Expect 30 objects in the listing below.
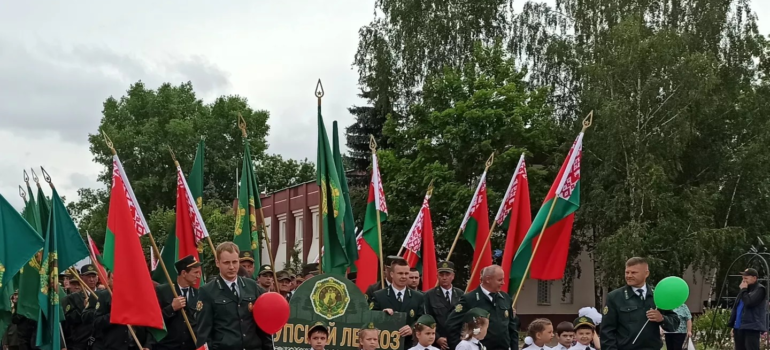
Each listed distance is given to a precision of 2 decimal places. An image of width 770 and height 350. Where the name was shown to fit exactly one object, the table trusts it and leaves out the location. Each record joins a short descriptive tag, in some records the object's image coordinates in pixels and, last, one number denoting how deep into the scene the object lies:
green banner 12.05
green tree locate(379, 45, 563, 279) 37.19
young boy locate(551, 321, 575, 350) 11.67
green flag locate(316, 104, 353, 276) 13.89
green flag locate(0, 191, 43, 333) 11.41
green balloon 10.14
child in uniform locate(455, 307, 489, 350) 10.60
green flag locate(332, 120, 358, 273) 14.35
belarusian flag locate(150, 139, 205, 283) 13.49
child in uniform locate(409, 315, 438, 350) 10.49
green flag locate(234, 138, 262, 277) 13.98
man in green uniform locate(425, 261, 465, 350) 11.92
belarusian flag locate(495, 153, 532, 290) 14.69
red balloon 9.53
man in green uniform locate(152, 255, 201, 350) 10.88
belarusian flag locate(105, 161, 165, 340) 10.41
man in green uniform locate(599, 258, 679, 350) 10.18
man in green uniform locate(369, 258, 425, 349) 11.70
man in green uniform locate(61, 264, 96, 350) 12.73
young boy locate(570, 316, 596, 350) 10.76
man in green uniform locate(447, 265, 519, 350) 11.14
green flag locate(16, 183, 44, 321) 12.17
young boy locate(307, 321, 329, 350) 10.29
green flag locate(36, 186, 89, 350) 11.22
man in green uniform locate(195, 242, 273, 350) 9.54
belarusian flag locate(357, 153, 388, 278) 15.37
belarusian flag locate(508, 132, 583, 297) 13.70
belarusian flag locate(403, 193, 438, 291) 15.81
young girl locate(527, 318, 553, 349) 11.33
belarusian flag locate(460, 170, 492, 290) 16.05
